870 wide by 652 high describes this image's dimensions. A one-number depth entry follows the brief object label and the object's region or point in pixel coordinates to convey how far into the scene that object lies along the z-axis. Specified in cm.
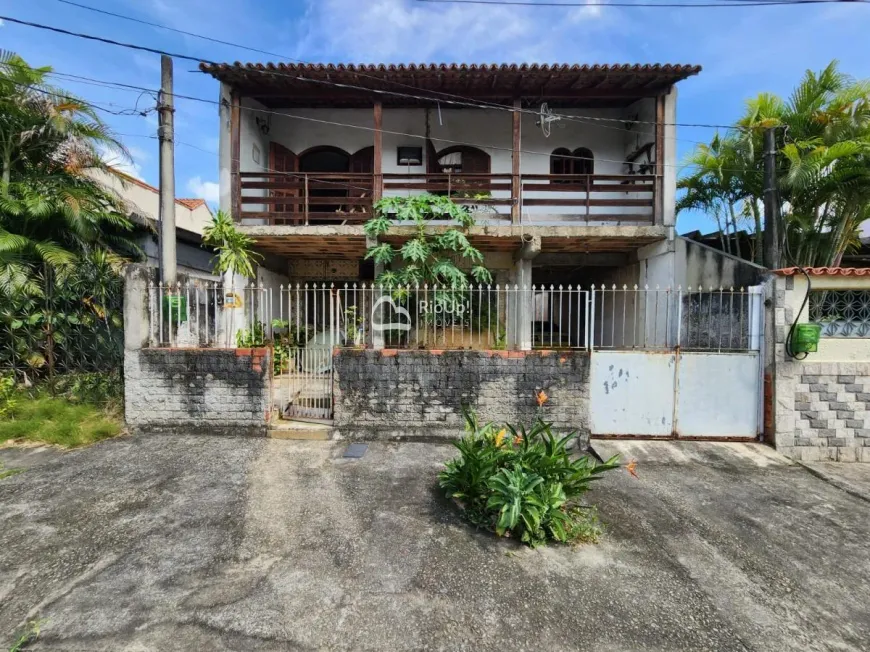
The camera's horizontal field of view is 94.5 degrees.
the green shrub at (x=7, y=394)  536
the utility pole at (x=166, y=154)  578
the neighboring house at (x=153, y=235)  789
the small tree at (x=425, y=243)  701
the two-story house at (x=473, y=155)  759
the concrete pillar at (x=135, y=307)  526
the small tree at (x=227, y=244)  638
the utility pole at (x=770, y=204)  559
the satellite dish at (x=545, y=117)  778
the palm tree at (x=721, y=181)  673
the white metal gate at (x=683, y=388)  529
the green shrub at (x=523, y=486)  308
